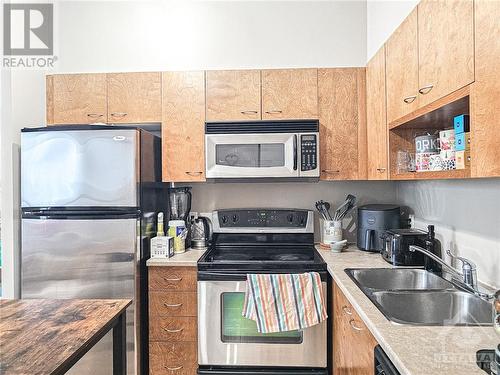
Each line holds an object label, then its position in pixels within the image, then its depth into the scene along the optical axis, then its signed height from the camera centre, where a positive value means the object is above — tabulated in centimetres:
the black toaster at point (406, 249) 191 -33
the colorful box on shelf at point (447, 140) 137 +19
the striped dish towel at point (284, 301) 201 -65
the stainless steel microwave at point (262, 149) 232 +26
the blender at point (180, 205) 262 -12
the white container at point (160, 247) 225 -37
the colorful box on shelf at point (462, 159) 117 +10
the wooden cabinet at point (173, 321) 218 -82
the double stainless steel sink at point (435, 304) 139 -48
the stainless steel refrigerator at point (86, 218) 212 -17
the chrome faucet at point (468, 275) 144 -36
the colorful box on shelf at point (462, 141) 118 +16
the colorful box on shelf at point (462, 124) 120 +22
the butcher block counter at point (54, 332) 98 -47
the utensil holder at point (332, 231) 252 -31
